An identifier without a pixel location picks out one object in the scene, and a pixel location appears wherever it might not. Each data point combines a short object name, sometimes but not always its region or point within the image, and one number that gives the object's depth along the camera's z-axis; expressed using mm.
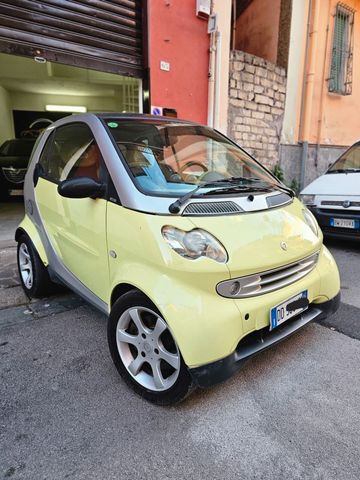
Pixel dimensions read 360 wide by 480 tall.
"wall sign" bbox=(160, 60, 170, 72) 6051
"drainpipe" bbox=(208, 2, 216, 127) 6512
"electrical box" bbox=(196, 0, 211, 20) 6207
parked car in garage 8078
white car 4648
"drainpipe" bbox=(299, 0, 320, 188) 8078
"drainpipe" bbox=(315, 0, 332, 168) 8456
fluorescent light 14055
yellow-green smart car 1740
